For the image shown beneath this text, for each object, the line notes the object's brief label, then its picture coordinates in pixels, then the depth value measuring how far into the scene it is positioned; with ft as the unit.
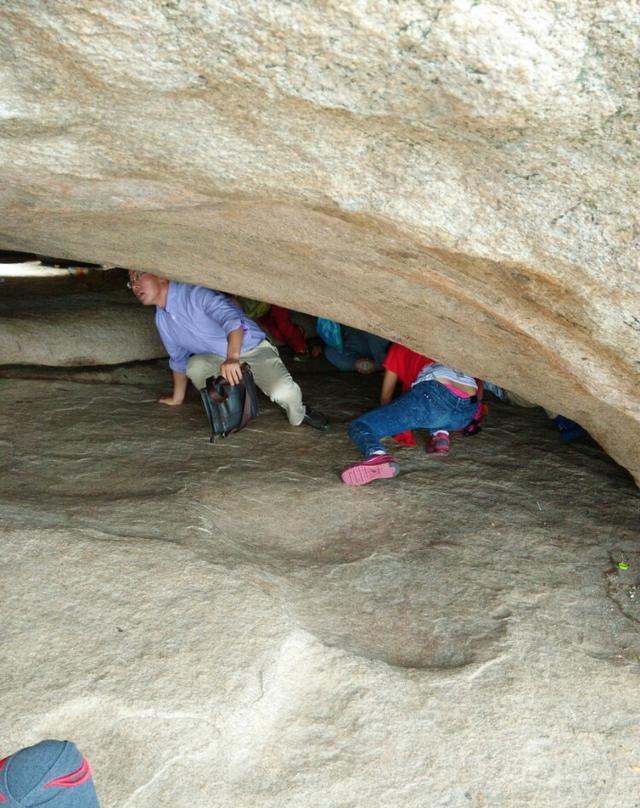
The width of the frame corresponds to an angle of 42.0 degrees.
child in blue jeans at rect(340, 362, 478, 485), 13.08
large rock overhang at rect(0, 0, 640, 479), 5.76
